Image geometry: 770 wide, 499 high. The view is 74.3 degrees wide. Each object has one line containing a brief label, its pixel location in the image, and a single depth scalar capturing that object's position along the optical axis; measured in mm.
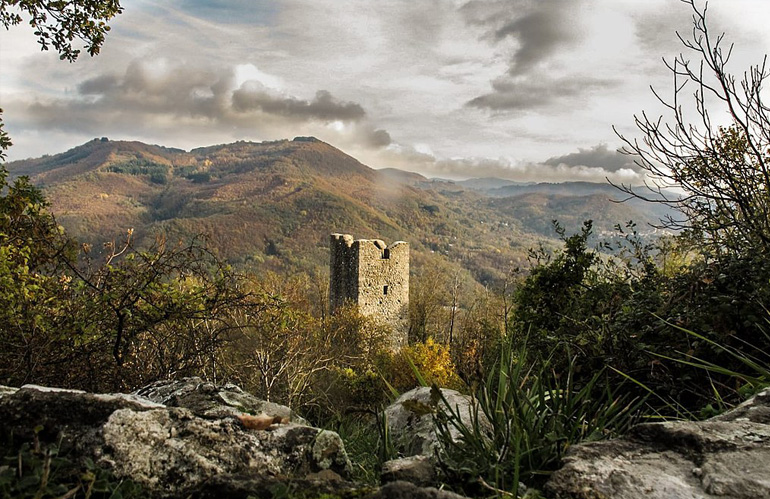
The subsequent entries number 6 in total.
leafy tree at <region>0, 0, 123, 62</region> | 4621
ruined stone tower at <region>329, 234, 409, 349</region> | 22219
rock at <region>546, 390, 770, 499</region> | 1271
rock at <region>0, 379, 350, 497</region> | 1530
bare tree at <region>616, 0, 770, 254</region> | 4301
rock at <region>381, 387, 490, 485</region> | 1572
